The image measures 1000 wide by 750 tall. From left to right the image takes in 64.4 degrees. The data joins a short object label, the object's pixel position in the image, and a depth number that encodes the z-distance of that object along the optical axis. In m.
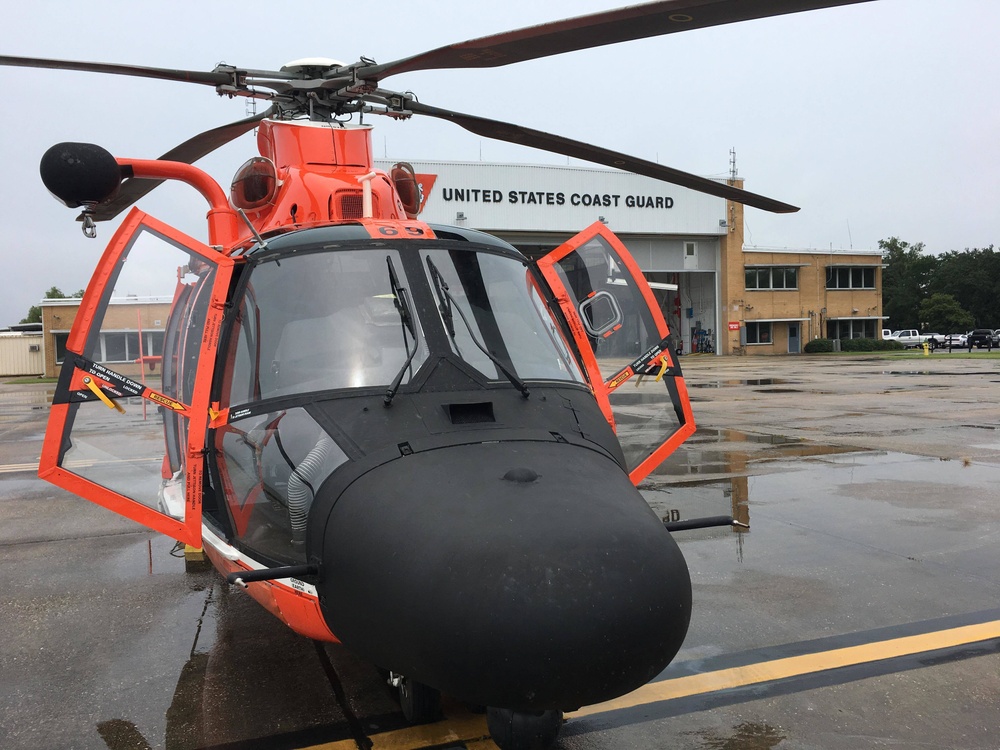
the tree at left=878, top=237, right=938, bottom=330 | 97.75
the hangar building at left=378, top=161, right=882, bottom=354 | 44.75
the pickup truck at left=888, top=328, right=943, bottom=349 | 56.31
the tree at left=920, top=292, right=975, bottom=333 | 76.56
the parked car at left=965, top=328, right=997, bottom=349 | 55.88
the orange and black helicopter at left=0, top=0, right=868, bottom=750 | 2.40
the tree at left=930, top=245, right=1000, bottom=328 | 86.94
